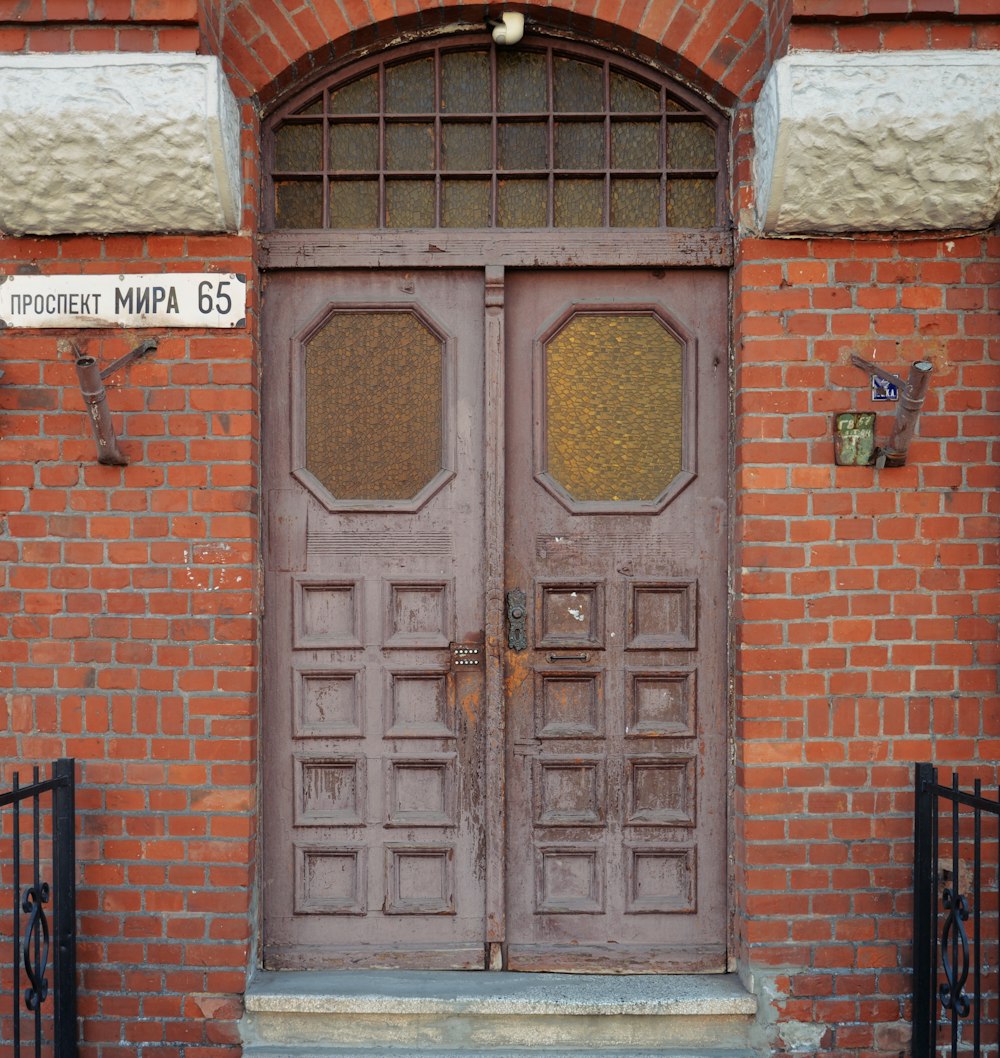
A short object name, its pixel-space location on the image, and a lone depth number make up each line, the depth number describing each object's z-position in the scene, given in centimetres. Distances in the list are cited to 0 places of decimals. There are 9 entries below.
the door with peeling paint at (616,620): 357
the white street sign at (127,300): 339
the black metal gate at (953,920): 313
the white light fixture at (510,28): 345
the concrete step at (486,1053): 331
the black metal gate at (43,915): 310
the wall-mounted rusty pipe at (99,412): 312
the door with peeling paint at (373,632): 356
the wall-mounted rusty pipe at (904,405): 306
